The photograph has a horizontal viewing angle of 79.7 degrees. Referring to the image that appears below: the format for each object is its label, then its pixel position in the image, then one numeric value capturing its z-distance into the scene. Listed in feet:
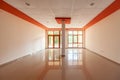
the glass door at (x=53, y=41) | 40.78
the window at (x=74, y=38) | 40.71
